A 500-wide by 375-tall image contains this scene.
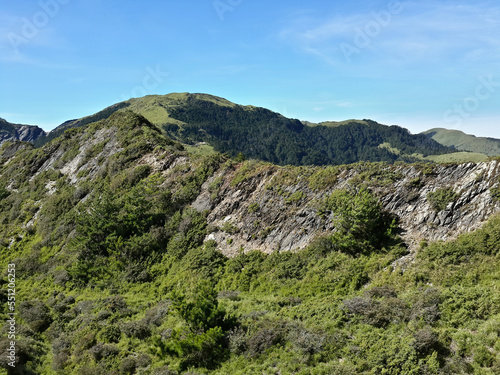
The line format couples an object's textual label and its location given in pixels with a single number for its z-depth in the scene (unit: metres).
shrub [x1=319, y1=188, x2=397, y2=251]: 21.12
